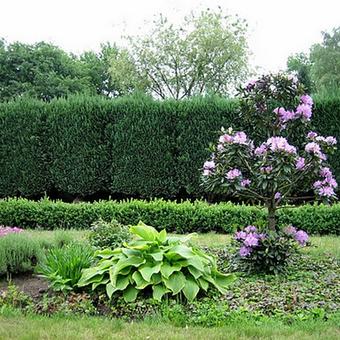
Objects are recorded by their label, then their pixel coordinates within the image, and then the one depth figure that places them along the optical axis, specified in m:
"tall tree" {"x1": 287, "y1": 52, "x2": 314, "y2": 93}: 41.49
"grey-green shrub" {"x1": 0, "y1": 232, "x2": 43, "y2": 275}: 5.24
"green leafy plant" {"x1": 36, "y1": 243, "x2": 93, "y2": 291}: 4.55
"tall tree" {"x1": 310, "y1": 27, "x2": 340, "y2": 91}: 32.98
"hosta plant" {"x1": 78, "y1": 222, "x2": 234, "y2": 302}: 4.28
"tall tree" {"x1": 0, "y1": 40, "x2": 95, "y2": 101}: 28.27
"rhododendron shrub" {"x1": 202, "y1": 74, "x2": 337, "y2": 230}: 5.27
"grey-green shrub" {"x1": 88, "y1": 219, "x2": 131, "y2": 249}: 5.57
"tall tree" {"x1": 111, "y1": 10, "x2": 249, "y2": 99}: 22.16
